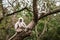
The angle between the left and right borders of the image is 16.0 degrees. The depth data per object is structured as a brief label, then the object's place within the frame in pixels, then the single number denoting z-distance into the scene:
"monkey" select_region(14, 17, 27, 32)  5.67
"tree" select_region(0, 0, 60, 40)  4.53
